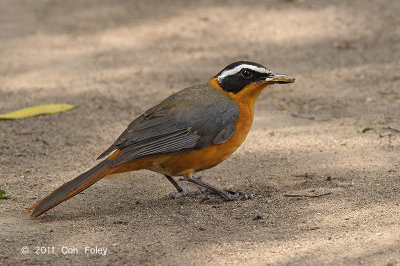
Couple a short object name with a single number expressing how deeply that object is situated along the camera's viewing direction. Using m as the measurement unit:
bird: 10.02
